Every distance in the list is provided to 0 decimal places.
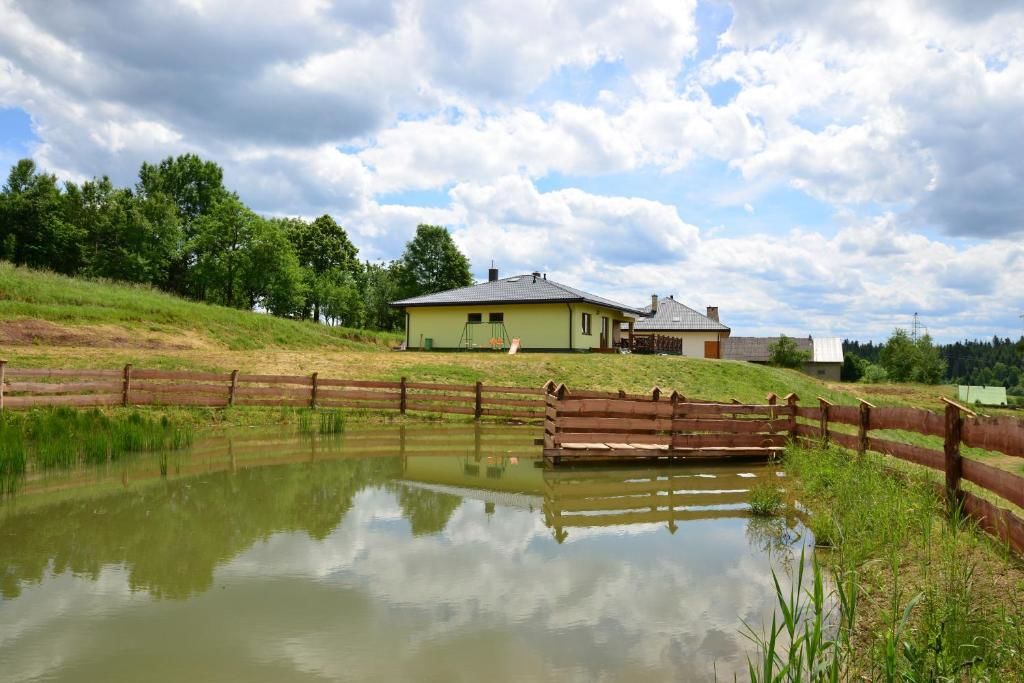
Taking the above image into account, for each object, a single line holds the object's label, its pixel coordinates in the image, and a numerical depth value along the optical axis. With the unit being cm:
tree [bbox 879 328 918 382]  6656
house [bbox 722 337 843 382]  6356
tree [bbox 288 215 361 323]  6333
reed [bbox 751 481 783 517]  813
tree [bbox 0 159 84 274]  5006
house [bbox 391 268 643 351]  3500
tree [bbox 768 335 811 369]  5481
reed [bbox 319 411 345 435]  1614
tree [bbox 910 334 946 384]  6588
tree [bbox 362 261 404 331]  6802
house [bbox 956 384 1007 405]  4117
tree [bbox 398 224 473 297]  6481
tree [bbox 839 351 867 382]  6538
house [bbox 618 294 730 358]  5403
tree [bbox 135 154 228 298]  6038
